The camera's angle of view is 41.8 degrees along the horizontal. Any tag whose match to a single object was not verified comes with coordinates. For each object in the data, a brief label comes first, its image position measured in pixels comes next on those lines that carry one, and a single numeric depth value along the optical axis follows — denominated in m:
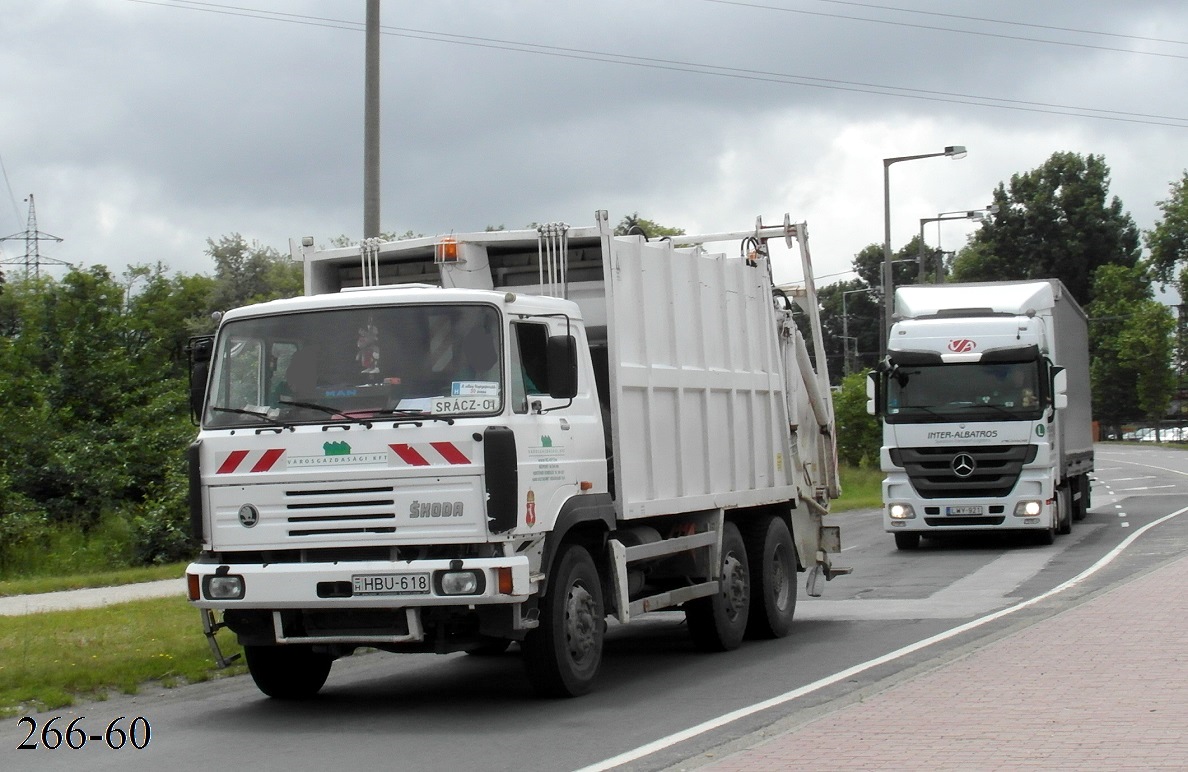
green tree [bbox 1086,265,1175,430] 99.50
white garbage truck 9.17
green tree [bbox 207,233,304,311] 66.75
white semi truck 22.22
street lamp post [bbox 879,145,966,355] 35.31
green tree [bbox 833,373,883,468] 42.00
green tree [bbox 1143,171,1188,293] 111.75
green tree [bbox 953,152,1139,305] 96.00
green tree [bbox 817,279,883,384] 122.49
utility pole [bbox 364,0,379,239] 15.25
